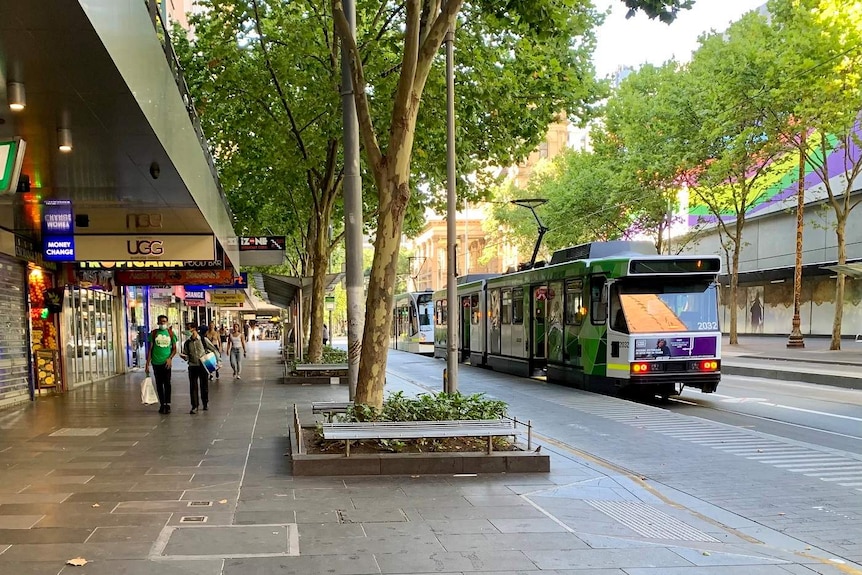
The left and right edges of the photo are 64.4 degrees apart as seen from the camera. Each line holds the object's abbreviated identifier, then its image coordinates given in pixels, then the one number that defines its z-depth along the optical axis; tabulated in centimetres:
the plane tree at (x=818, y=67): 2011
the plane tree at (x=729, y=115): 2234
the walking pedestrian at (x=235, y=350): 2122
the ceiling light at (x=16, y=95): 558
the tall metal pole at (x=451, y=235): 1189
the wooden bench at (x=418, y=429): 743
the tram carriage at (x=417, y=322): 3422
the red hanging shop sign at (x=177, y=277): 1944
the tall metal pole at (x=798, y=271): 2617
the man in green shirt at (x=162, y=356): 1221
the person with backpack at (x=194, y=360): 1237
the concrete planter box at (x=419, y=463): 727
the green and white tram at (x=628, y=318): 1341
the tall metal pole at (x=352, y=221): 1006
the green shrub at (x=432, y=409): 801
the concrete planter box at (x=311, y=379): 1839
